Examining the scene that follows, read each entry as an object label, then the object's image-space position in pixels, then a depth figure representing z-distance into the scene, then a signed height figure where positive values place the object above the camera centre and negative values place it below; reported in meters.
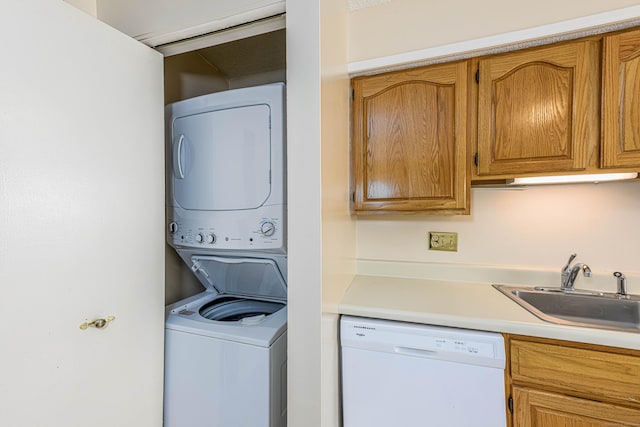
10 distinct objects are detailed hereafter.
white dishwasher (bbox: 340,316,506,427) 1.12 -0.70
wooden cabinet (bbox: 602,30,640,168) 1.20 +0.46
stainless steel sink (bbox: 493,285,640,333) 1.33 -0.48
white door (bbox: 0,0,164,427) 0.85 -0.03
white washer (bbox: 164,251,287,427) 1.24 -0.72
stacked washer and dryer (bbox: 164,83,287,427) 1.27 -0.13
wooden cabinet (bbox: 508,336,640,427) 0.99 -0.65
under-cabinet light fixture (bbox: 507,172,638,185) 1.29 +0.15
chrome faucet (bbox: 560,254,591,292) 1.42 -0.33
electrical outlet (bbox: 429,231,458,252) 1.75 -0.20
